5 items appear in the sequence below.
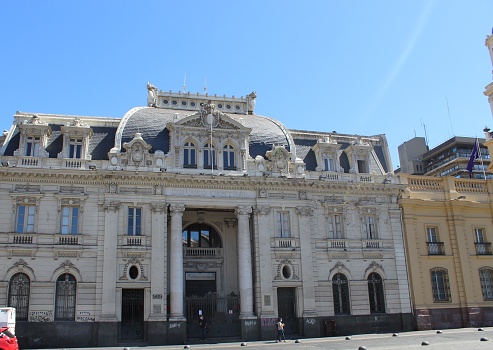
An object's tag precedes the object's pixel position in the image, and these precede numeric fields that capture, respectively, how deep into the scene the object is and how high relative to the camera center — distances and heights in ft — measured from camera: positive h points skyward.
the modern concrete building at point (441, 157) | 269.03 +81.24
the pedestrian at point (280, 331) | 110.63 -3.22
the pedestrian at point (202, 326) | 117.08 -1.61
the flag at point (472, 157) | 151.23 +42.40
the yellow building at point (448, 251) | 133.08 +14.83
